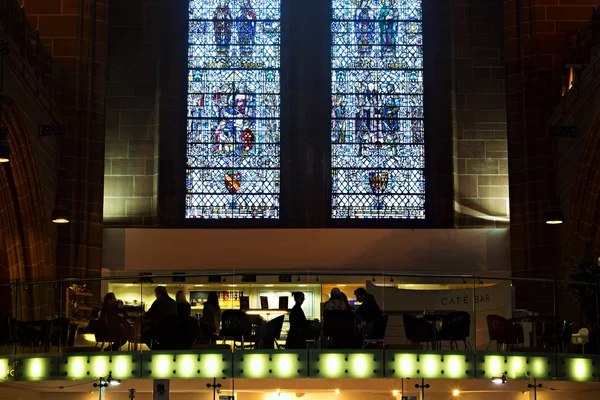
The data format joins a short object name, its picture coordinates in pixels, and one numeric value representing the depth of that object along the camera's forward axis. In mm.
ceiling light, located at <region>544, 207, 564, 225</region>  18219
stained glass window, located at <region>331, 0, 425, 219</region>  23016
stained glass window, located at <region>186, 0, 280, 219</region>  22938
